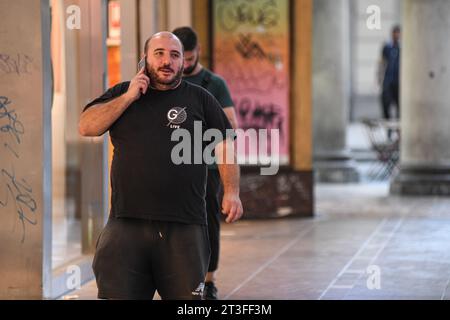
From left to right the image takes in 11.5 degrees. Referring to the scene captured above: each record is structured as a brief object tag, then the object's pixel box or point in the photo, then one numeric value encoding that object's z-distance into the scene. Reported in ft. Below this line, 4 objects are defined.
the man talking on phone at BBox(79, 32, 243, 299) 36.94
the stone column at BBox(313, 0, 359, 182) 117.32
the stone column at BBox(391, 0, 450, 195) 101.61
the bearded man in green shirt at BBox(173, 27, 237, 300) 52.72
